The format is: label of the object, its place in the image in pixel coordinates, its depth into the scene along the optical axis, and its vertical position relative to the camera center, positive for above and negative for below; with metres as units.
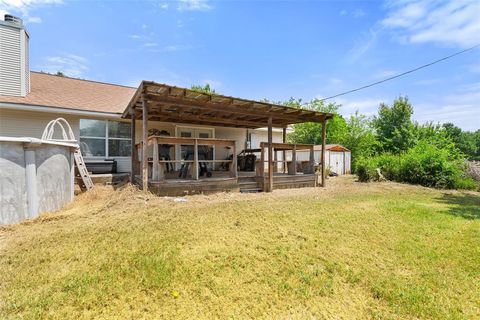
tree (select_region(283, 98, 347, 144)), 23.88 +3.11
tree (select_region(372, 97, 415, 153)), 22.22 +3.55
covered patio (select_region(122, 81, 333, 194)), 6.29 +1.59
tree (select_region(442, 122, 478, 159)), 46.66 +4.08
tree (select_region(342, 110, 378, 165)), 21.86 +2.23
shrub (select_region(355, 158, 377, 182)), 11.79 -0.56
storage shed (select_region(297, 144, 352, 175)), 17.38 +0.18
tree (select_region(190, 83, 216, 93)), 31.55 +10.08
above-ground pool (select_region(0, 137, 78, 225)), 4.12 -0.31
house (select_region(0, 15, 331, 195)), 6.79 +1.75
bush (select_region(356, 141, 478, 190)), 10.50 -0.41
